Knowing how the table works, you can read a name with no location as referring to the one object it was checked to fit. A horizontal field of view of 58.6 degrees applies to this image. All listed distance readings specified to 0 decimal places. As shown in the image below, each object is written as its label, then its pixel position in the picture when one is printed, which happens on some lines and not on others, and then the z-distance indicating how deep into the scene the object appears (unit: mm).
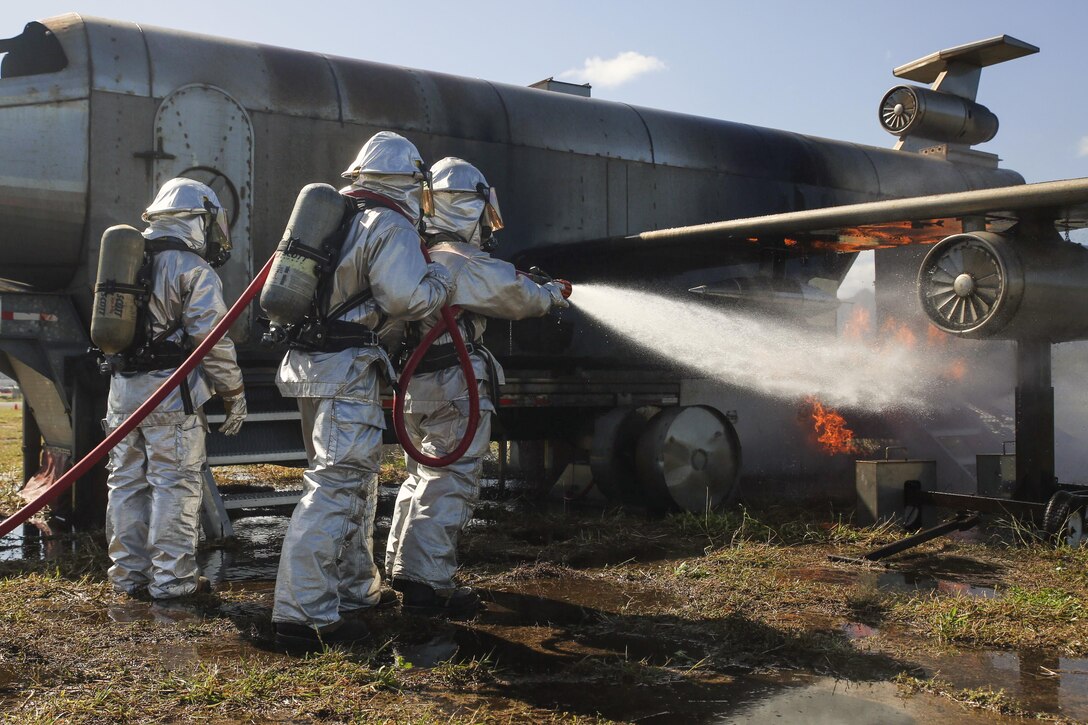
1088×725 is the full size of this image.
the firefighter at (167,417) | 5051
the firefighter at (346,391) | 4188
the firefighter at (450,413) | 4832
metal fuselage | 6344
